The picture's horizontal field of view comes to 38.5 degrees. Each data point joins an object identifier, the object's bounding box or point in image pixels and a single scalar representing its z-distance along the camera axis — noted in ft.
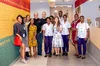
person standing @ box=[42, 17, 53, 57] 17.31
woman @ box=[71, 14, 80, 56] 17.59
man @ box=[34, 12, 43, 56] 17.59
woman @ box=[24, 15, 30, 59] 16.53
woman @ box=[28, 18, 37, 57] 16.78
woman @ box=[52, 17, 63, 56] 17.38
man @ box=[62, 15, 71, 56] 17.73
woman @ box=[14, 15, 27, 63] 14.36
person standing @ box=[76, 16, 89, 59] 16.36
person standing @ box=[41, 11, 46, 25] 17.83
